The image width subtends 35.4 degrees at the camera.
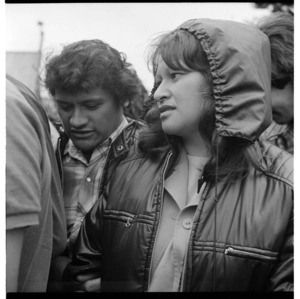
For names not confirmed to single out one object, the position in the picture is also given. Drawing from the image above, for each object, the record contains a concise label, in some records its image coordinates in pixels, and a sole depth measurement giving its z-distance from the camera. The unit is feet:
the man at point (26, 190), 5.57
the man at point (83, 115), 7.69
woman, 7.06
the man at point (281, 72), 7.97
